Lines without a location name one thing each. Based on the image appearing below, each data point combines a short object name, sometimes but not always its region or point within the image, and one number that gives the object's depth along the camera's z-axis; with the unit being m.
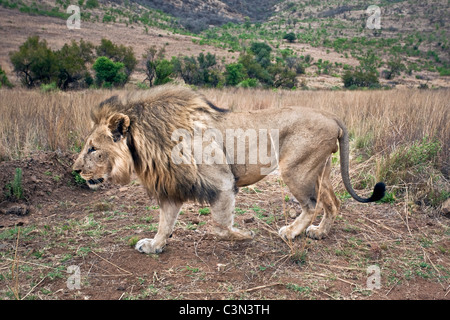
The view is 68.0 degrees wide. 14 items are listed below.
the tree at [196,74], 21.68
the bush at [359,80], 28.11
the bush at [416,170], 5.20
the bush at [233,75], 22.98
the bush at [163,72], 18.91
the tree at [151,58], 19.45
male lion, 3.26
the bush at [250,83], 20.59
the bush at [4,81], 16.89
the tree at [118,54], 22.59
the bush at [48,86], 14.20
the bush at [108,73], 19.45
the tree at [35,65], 18.17
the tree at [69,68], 18.62
